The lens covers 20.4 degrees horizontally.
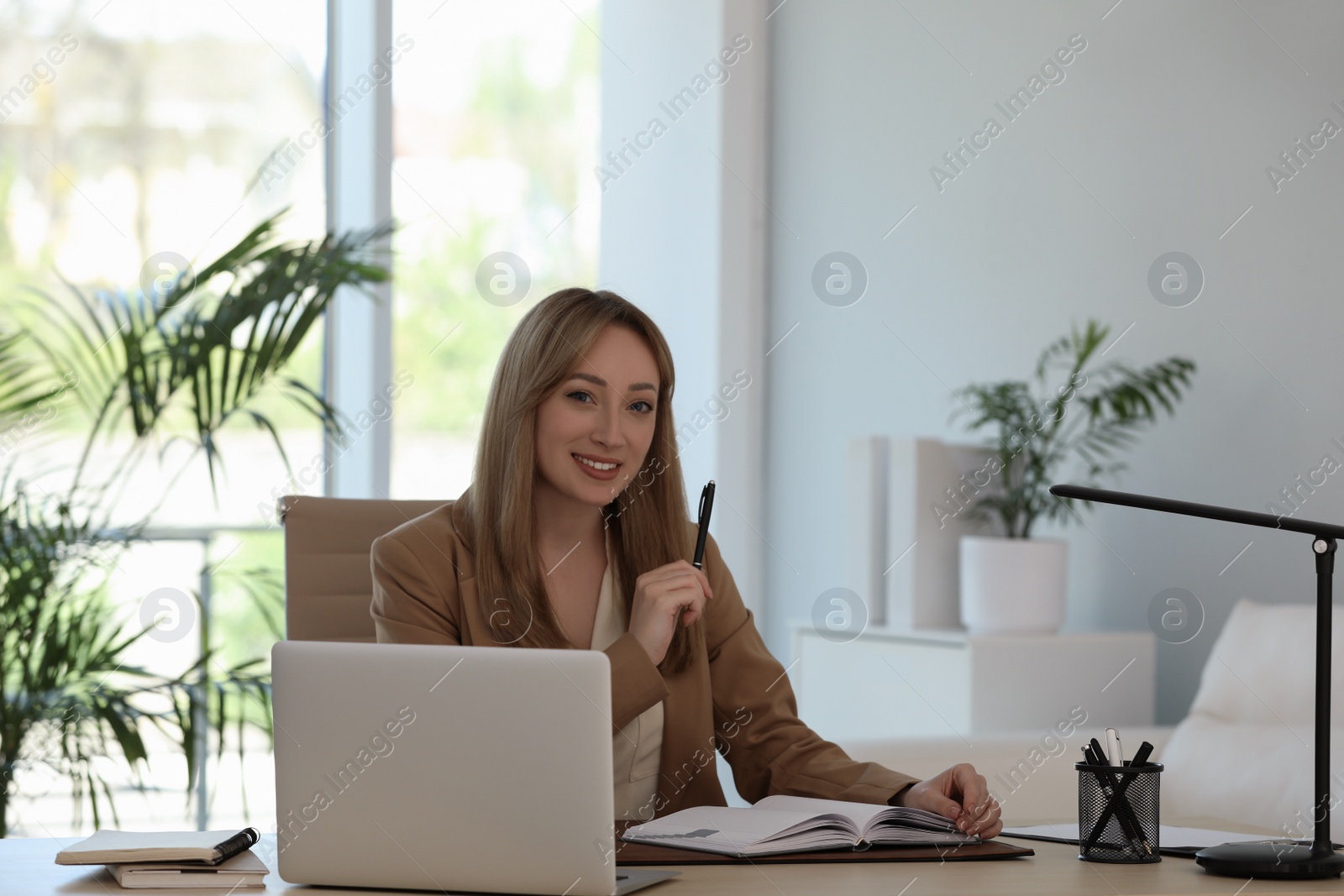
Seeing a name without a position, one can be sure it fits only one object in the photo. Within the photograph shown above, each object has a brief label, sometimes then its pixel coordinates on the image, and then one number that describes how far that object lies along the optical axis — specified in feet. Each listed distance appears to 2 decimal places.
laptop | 10.80
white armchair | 14.32
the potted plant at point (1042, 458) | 16.62
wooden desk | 11.08
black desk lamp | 11.31
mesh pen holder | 11.55
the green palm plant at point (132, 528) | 14.71
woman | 12.72
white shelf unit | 16.49
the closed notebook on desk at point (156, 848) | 11.24
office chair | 13.31
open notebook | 11.50
